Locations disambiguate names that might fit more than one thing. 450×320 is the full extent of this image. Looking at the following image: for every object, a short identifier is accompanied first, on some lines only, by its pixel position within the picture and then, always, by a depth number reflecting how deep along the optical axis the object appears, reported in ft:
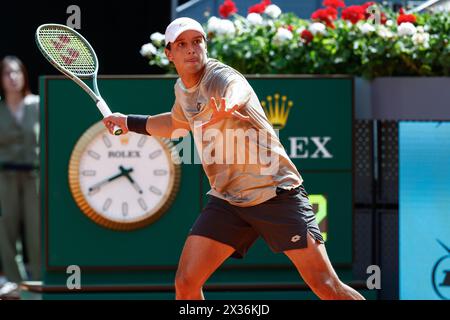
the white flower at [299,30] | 56.61
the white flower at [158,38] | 57.21
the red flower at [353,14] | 56.24
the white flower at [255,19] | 57.16
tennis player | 39.35
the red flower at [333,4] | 58.13
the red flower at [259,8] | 58.44
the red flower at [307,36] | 55.88
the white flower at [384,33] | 55.01
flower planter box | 54.44
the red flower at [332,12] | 57.06
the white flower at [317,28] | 55.83
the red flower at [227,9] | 59.11
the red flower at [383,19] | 57.21
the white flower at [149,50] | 57.36
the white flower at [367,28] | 55.06
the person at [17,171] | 60.13
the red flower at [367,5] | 57.67
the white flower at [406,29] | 54.65
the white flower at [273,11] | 57.62
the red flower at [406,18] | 55.67
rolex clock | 54.60
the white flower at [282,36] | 55.83
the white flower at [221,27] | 56.80
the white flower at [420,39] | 54.60
